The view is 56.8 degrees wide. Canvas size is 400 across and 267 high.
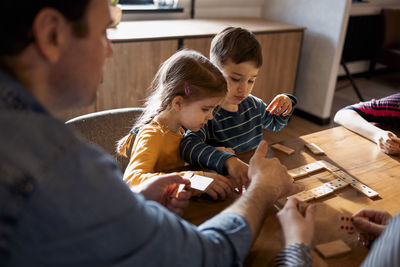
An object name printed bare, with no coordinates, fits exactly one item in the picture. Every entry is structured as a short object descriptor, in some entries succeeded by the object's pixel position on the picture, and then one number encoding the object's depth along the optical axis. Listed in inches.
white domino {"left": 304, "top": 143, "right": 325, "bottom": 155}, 54.6
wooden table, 35.4
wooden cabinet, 107.0
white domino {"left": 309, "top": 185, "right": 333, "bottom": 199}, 44.3
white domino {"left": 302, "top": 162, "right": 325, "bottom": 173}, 49.4
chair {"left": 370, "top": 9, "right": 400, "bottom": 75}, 197.5
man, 20.3
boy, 60.9
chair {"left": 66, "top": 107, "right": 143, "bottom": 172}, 57.5
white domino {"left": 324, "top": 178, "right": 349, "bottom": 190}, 46.2
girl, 53.1
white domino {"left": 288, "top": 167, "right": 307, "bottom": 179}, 48.0
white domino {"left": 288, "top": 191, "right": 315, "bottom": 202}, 43.4
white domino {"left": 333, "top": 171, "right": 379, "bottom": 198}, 45.6
